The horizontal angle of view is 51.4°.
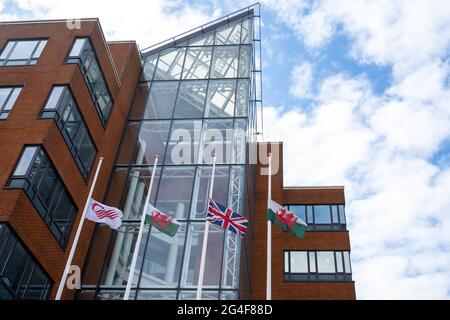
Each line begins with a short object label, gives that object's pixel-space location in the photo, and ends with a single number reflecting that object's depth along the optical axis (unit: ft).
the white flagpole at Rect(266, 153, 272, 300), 50.71
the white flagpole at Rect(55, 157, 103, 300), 56.70
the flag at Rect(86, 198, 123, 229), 59.72
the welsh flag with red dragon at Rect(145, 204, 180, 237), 60.29
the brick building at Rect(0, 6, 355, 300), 69.62
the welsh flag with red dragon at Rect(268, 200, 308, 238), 59.57
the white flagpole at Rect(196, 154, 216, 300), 51.57
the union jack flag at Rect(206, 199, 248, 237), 59.93
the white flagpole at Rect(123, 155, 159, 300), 55.97
